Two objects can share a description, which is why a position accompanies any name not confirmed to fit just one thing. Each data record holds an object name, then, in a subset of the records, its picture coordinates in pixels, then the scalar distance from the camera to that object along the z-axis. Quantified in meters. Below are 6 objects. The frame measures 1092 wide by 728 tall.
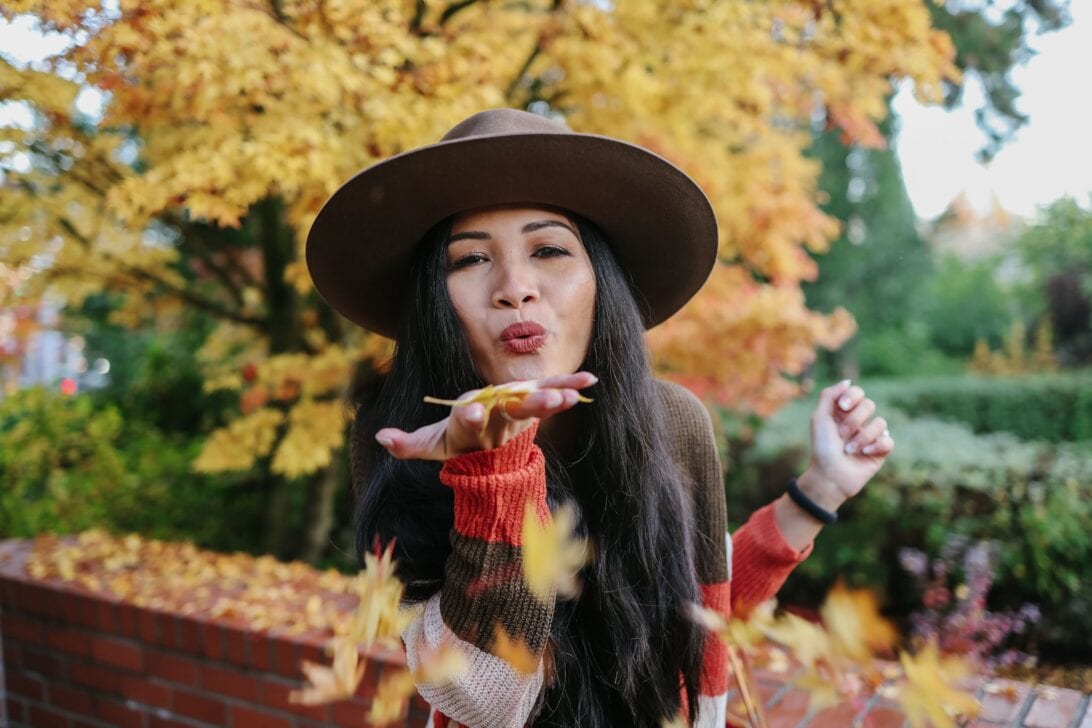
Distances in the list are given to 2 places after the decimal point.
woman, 1.34
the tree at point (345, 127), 2.23
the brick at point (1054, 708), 1.81
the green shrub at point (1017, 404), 8.07
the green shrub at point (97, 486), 5.20
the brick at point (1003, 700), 1.86
